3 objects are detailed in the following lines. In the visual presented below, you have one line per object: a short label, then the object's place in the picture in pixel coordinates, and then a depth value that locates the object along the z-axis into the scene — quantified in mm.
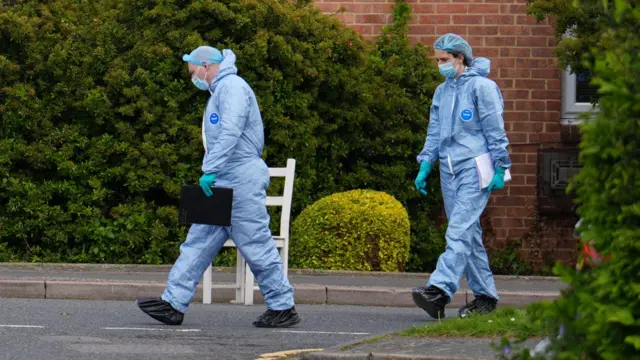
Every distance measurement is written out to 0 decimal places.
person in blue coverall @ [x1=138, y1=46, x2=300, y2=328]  16891
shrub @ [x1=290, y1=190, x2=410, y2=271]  24984
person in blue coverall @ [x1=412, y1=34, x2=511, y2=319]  17562
